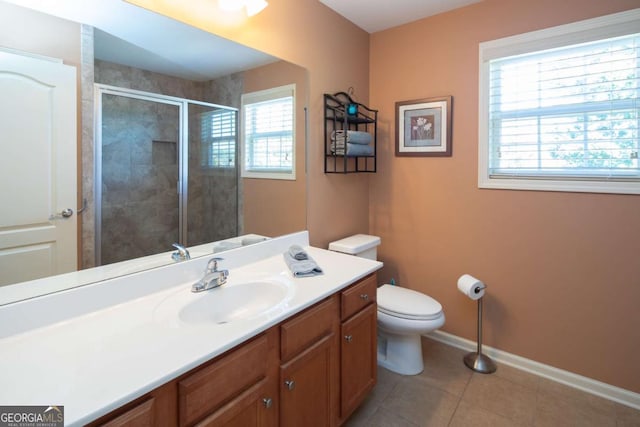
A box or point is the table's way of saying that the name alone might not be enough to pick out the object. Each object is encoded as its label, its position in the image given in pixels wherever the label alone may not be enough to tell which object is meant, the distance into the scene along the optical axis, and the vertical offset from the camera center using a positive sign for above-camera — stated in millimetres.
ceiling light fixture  1589 +999
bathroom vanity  777 -405
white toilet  2004 -697
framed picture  2398 +604
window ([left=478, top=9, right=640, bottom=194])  1824 +600
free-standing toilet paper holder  2170 -1041
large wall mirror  1087 +311
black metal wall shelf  2292 +572
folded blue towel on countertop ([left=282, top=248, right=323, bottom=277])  1564 -294
